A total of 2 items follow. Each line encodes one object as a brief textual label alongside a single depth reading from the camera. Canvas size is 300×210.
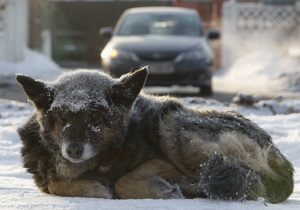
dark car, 15.03
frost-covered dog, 5.12
